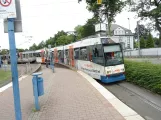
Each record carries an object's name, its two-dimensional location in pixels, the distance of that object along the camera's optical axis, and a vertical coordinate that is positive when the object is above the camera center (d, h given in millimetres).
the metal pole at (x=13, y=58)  2512 -23
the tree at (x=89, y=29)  41333 +7963
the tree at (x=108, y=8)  14896 +5420
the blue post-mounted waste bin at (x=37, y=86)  3804 -920
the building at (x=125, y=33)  50908 +7770
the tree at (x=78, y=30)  45372 +8682
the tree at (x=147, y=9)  18496 +6411
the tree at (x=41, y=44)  73507 +6716
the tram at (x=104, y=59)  8366 -441
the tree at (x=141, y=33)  60396 +8932
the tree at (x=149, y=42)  44453 +3138
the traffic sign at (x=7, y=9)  2458 +921
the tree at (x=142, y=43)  47338 +3116
